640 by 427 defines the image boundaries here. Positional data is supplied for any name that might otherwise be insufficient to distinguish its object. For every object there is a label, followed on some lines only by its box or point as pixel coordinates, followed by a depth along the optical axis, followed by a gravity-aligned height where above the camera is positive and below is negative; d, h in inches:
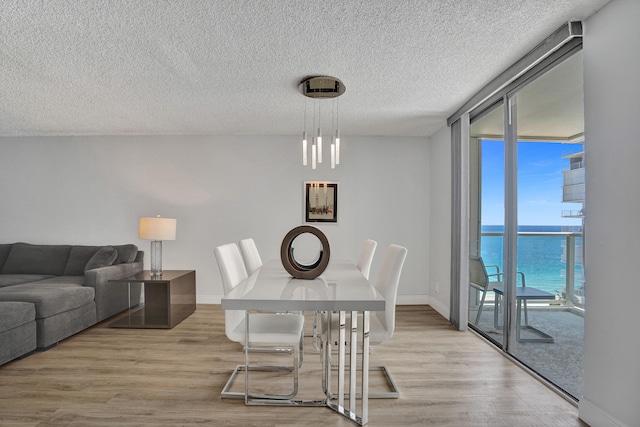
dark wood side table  161.5 -38.9
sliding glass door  98.7 -2.5
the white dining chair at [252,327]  90.9 -28.7
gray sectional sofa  123.0 -29.5
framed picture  206.7 +7.7
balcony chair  137.1 -23.5
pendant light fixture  123.0 +42.6
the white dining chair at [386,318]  94.9 -27.3
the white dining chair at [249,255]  132.0 -14.6
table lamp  171.2 -8.4
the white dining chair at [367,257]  133.7 -14.9
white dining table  75.4 -17.2
